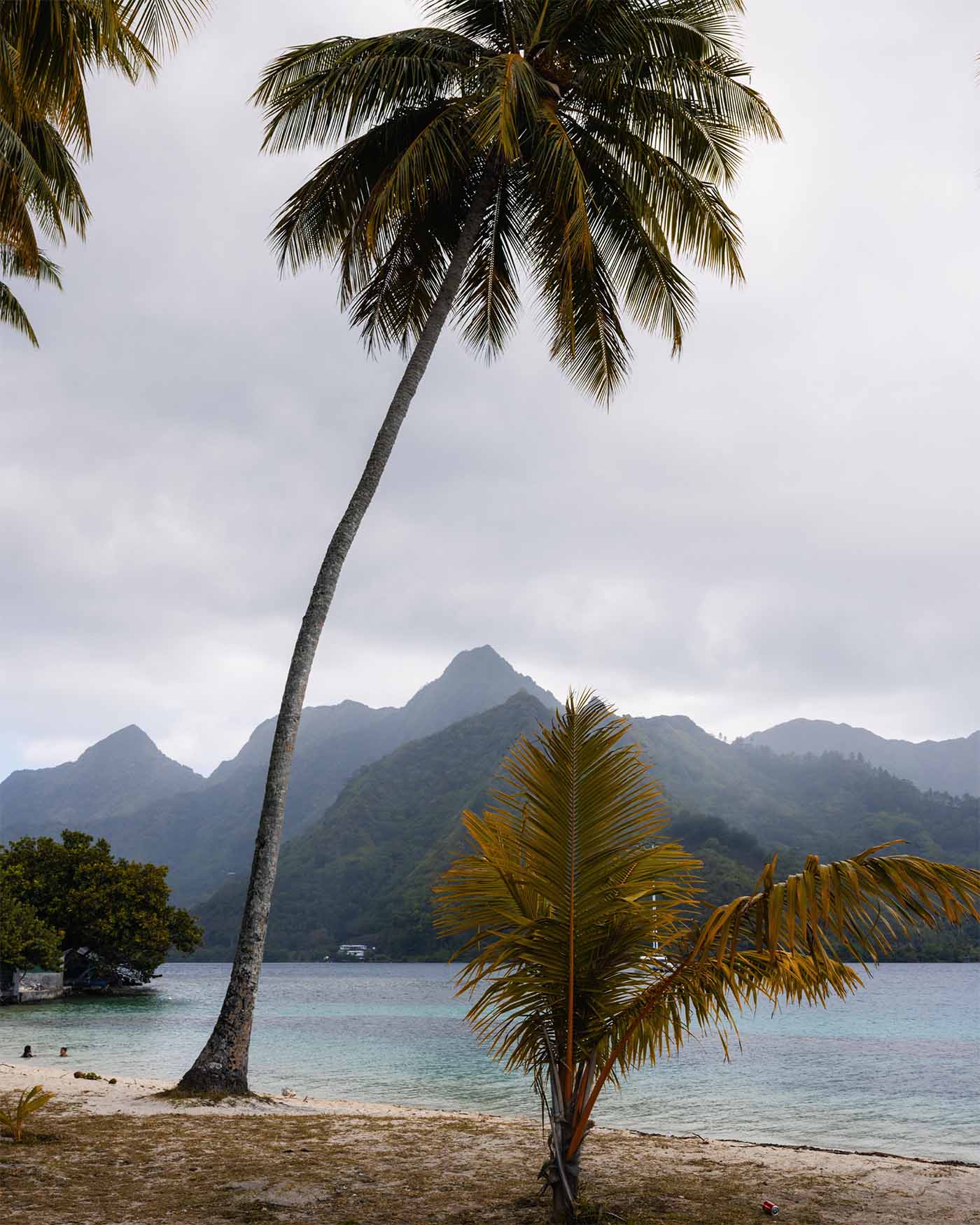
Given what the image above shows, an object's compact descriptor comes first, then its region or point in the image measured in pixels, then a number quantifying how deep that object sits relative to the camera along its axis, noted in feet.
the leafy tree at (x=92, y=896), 129.49
